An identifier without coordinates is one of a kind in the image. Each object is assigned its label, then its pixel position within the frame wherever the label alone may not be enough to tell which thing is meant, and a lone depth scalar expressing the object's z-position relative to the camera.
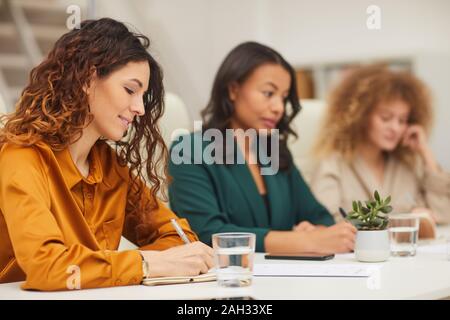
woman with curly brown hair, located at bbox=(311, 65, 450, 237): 3.14
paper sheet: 1.97
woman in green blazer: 2.58
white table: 1.80
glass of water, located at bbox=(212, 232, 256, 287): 1.87
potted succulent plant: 2.16
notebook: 1.89
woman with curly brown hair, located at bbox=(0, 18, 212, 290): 1.86
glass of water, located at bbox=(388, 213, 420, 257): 2.25
